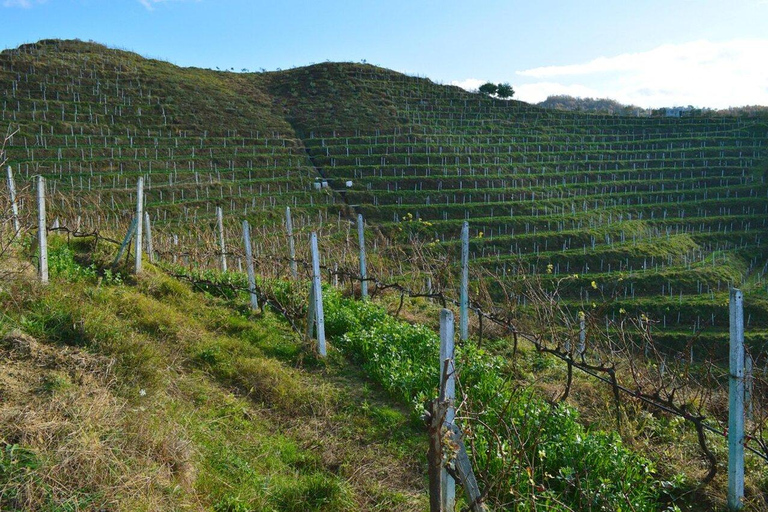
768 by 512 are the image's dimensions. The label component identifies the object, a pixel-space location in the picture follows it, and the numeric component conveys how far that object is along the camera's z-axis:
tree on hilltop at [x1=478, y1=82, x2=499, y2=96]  56.03
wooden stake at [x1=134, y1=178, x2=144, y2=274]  6.95
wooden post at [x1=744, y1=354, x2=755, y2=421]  3.76
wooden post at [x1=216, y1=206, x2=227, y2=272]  9.64
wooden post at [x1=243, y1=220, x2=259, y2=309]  7.24
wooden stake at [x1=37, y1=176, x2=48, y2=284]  5.87
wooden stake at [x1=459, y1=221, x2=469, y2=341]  6.95
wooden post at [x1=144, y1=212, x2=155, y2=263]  9.34
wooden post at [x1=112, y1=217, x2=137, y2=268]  7.06
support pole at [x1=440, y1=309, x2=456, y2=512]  2.81
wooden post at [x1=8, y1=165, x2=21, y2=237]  6.20
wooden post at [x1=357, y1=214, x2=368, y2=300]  8.56
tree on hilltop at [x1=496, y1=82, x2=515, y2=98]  54.94
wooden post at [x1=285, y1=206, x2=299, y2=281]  8.72
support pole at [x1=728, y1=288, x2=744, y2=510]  3.54
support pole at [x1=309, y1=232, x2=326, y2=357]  6.10
